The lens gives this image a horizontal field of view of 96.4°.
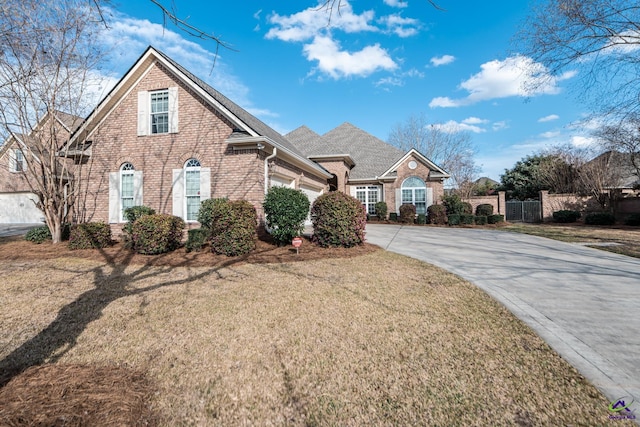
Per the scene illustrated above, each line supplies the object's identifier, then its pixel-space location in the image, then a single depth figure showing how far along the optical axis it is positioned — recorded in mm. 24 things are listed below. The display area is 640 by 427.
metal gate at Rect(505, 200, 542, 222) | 22922
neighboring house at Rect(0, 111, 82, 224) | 19625
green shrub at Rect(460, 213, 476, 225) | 18750
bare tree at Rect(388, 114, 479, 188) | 33594
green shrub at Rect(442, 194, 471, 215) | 19422
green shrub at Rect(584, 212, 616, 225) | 18188
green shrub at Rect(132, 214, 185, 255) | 8445
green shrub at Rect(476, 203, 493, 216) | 20727
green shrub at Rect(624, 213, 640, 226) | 17234
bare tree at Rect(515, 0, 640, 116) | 9305
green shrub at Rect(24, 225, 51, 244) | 10625
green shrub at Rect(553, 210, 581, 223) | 20359
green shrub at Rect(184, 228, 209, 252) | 8805
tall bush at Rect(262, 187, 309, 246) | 8883
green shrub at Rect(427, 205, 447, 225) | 19219
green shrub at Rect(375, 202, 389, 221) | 21041
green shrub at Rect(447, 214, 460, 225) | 18641
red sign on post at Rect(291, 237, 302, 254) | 8086
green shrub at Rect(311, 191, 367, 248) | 8922
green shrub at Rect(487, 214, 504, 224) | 19109
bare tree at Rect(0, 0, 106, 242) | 9383
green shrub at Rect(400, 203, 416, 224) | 19891
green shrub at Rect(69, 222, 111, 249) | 9391
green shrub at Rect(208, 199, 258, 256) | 8125
